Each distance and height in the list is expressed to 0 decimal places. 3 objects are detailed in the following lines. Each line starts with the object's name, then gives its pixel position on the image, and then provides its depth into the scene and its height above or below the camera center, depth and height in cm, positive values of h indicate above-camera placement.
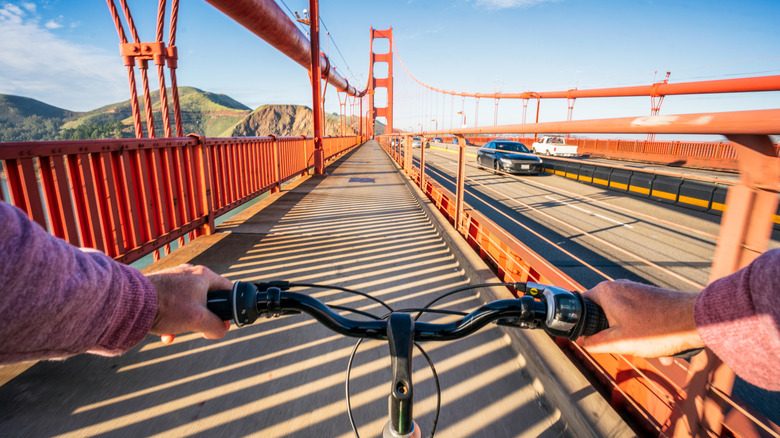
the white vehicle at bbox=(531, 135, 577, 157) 2458 -37
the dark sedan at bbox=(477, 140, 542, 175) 1358 -70
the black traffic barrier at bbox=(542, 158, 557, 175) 1593 -107
